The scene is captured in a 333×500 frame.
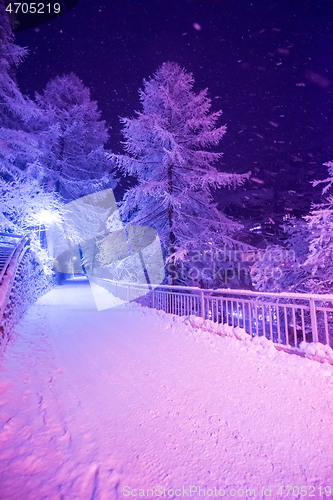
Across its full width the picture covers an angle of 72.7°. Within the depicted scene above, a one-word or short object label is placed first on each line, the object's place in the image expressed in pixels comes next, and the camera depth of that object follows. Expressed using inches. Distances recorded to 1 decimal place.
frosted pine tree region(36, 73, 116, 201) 772.0
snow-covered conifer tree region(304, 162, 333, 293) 369.4
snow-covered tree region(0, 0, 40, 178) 489.7
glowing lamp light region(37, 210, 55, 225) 557.5
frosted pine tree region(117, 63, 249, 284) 440.5
